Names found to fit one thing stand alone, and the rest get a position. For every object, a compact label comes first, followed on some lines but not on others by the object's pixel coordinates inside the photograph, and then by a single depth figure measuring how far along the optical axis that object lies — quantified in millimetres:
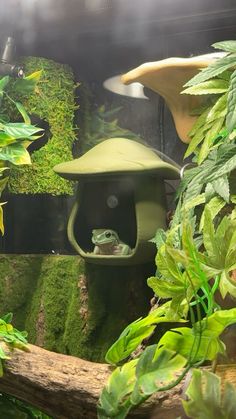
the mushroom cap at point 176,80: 1325
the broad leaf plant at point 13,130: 1502
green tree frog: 1466
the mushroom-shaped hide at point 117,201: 1392
